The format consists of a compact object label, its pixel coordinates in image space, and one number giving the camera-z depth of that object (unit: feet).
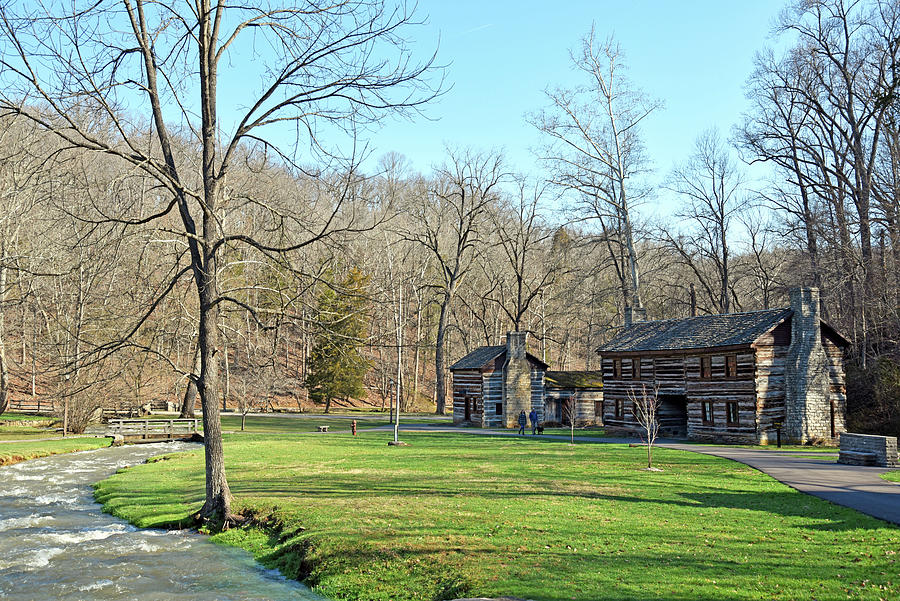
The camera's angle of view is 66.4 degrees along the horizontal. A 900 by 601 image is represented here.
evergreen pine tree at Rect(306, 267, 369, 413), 209.71
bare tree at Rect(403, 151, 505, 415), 204.44
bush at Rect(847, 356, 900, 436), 114.11
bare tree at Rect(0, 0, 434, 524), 40.93
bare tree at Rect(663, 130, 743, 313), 173.68
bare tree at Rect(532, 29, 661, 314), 162.81
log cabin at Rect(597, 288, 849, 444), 114.62
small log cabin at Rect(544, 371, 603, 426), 165.37
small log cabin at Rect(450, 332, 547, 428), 161.17
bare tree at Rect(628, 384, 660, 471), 117.70
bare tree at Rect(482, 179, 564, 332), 205.36
